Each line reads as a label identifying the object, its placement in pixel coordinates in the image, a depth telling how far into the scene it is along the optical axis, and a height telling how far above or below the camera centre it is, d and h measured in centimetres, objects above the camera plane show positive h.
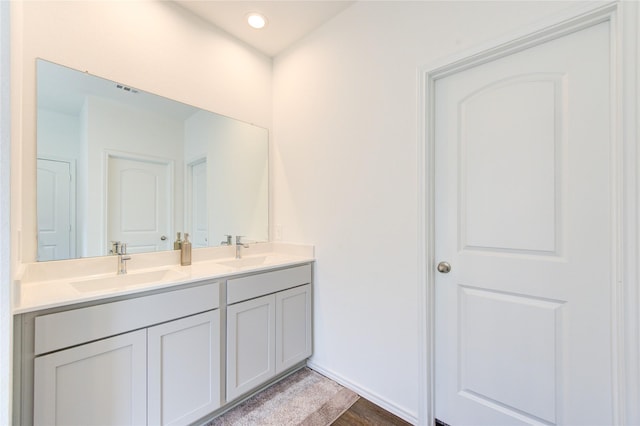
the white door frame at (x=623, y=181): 102 +12
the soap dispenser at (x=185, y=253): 190 -29
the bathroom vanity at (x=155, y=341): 108 -65
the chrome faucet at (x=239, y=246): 225 -28
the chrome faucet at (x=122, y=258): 163 -28
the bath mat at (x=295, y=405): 160 -124
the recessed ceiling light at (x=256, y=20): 202 +146
